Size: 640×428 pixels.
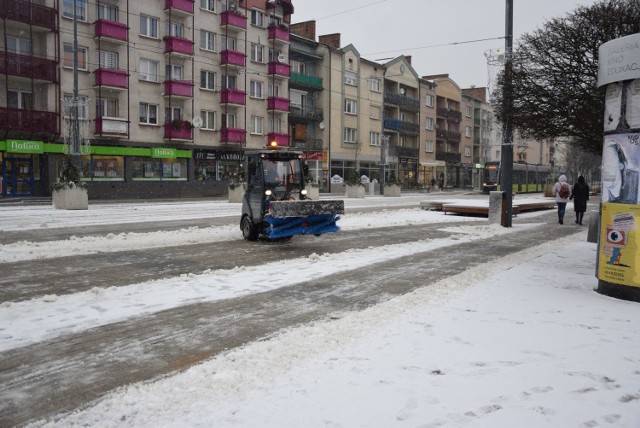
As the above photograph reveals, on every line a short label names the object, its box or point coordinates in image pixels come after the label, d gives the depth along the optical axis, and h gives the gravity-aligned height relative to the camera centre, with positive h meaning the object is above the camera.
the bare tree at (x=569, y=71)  11.20 +2.46
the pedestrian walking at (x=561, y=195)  19.59 -0.41
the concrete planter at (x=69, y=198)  22.03 -0.83
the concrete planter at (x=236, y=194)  29.35 -0.76
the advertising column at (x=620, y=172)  6.92 +0.17
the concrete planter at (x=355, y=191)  38.38 -0.68
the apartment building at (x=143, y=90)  30.73 +6.14
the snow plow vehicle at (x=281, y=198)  11.95 -0.40
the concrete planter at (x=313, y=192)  30.11 -0.63
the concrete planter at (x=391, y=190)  42.69 -0.64
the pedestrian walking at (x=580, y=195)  19.72 -0.41
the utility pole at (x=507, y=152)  15.93 +1.01
